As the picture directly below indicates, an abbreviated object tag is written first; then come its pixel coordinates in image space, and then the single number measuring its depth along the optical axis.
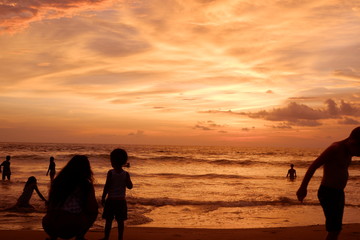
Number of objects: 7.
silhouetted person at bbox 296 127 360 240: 4.89
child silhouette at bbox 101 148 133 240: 6.51
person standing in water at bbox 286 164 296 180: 28.53
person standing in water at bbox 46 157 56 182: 21.75
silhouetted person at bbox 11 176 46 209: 12.13
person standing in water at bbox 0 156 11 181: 22.53
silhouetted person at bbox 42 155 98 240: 4.75
